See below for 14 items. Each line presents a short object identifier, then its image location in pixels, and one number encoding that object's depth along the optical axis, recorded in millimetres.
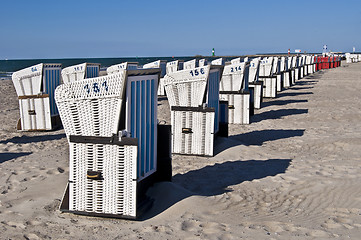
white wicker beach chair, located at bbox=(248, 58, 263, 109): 14297
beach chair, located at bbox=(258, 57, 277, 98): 18188
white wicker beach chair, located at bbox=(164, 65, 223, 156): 7711
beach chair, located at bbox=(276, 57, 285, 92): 20939
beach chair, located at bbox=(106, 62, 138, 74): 16556
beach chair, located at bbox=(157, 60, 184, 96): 20578
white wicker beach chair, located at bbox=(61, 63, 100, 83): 12453
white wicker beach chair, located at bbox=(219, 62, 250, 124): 11333
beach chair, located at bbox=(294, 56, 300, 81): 29417
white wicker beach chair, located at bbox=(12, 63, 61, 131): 10461
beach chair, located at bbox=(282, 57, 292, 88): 24062
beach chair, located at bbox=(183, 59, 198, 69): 21138
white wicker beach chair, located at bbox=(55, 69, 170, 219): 4535
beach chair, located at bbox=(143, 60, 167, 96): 19438
